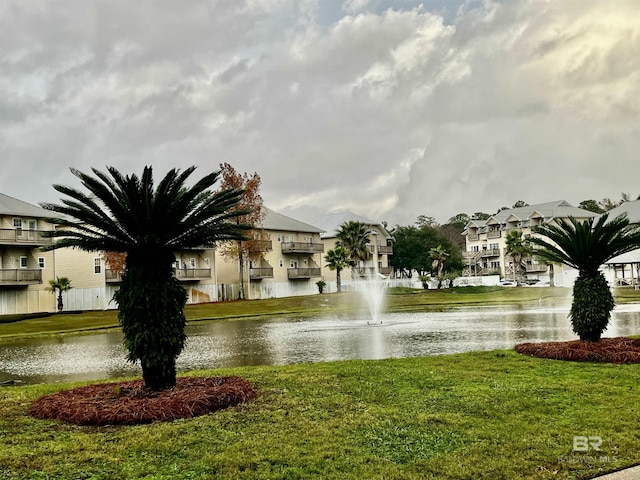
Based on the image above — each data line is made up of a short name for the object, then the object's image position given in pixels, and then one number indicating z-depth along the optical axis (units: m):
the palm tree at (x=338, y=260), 66.50
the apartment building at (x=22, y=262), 46.22
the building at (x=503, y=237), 85.81
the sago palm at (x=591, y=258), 13.69
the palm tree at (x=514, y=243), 70.14
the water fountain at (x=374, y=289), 38.91
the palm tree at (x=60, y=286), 47.69
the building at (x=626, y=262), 51.03
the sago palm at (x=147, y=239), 9.66
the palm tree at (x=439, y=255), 75.56
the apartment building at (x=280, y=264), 63.75
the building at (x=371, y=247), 78.12
